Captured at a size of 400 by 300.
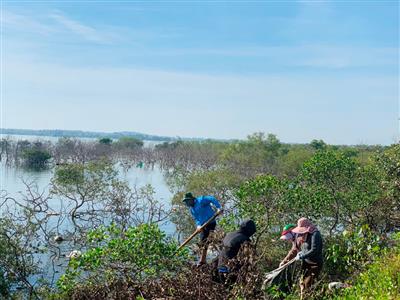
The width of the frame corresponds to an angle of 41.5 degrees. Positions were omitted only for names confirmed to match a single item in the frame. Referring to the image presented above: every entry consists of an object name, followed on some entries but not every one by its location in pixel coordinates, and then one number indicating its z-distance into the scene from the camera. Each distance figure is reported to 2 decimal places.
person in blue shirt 8.69
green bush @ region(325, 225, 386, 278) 6.89
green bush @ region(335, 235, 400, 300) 5.50
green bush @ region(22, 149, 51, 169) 54.69
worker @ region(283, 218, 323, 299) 7.14
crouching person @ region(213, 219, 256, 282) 6.86
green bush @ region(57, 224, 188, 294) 7.23
